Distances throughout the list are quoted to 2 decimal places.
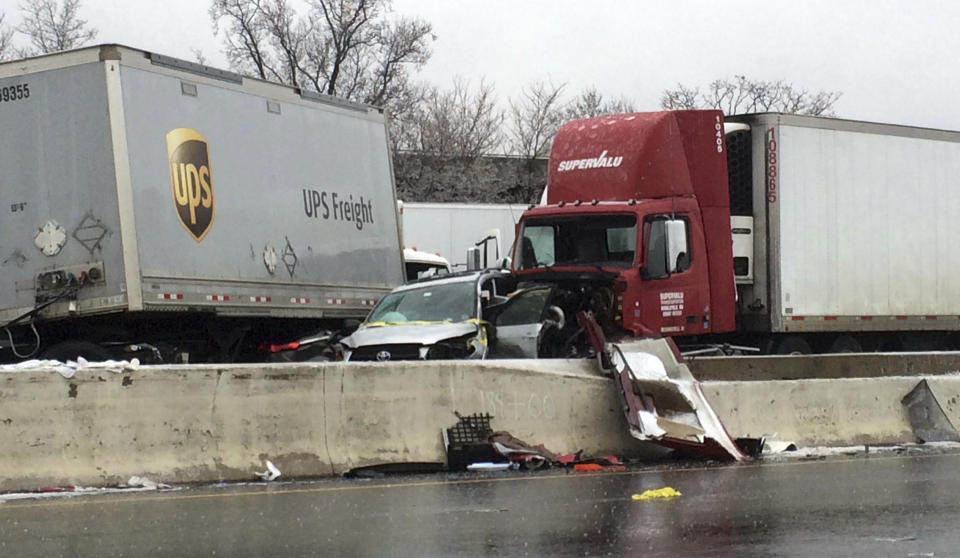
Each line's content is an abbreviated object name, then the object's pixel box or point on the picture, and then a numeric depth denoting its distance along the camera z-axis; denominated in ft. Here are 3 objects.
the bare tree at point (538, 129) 199.62
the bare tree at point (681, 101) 225.35
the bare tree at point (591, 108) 218.79
